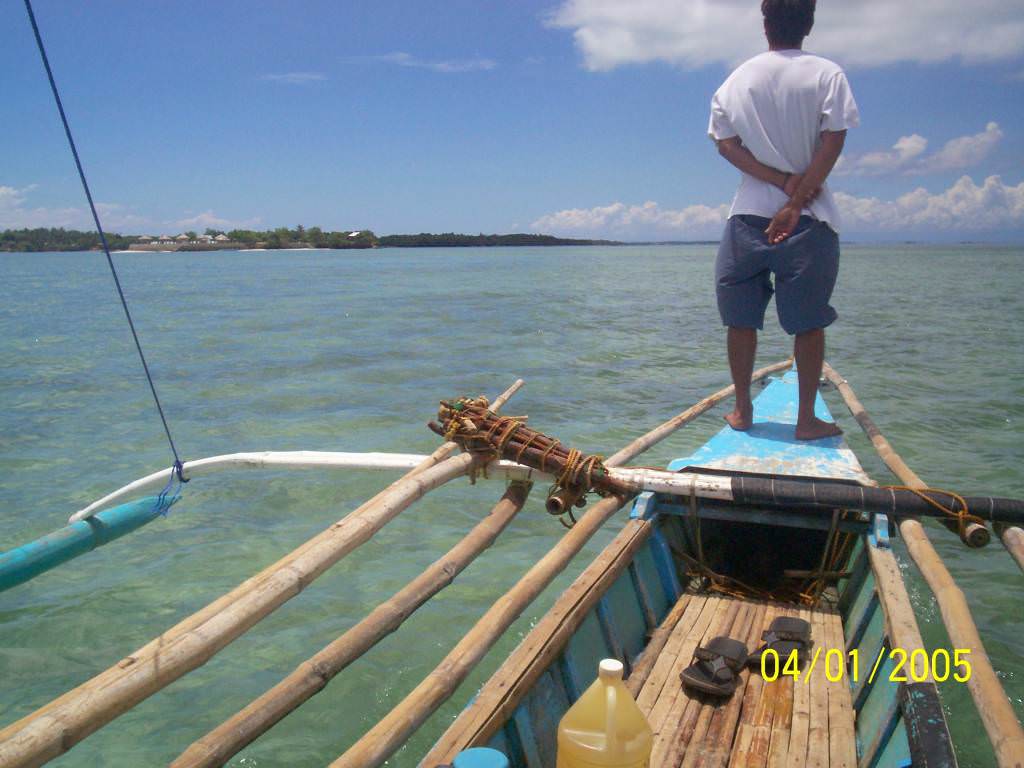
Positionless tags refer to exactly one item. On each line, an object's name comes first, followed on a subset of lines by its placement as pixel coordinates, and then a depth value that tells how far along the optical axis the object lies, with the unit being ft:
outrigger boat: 6.32
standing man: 12.17
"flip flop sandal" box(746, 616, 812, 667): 10.11
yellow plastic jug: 5.81
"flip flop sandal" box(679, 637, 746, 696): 9.32
